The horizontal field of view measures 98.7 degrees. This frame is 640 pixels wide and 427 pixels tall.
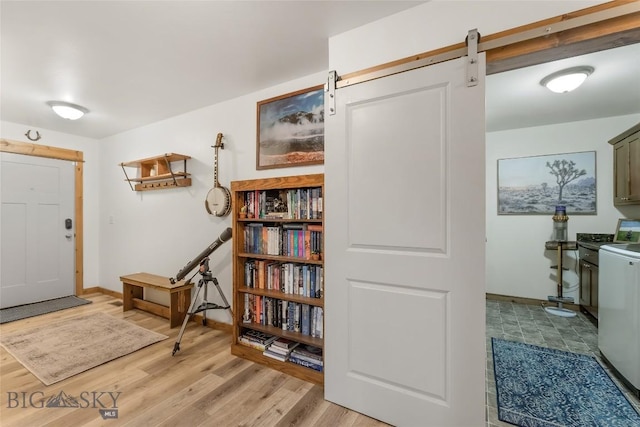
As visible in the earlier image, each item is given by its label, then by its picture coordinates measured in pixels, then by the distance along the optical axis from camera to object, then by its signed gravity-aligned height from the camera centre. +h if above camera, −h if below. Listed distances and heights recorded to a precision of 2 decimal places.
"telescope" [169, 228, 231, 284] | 2.48 -0.41
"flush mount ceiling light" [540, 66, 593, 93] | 2.25 +1.11
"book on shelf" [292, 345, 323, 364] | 2.05 -1.09
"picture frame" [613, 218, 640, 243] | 2.99 -0.23
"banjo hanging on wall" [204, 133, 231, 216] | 2.85 +0.15
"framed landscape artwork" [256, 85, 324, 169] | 2.38 +0.75
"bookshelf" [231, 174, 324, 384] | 2.07 -0.47
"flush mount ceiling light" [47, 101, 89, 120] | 2.96 +1.13
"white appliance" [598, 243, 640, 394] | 1.85 -0.73
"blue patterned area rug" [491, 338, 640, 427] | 1.66 -1.24
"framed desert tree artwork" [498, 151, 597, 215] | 3.48 +0.37
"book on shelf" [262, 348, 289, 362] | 2.14 -1.14
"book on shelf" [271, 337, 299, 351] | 2.19 -1.07
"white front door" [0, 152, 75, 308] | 3.56 -0.22
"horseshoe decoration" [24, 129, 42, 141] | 3.70 +1.06
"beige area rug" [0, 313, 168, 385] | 2.19 -1.22
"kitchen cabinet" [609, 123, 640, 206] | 2.86 +0.49
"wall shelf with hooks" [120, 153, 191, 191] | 3.23 +0.49
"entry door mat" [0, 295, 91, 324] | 3.26 -1.23
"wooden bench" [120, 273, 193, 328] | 3.02 -1.00
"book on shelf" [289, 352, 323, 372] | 2.02 -1.14
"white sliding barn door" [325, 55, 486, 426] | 1.42 -0.21
